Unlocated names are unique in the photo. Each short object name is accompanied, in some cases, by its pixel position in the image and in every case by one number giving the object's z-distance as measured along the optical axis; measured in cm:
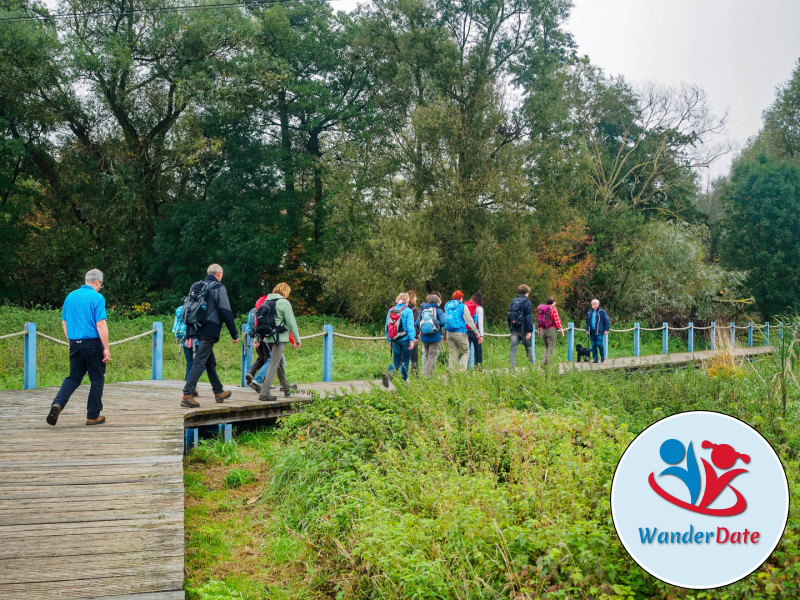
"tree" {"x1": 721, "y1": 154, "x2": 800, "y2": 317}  3503
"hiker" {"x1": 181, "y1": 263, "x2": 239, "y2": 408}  899
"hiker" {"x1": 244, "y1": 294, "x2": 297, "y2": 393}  1018
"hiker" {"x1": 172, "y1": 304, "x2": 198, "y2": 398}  1023
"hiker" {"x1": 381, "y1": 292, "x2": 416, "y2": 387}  1197
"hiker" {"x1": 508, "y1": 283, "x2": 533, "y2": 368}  1545
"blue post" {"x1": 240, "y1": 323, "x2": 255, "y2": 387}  1162
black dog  1853
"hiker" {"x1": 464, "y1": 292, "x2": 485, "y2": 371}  1520
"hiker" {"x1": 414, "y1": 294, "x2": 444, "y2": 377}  1253
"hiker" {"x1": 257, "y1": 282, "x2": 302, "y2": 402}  974
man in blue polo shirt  772
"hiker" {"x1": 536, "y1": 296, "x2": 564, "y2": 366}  1653
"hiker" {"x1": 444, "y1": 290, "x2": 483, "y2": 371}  1352
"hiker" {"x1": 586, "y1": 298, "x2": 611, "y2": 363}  1872
